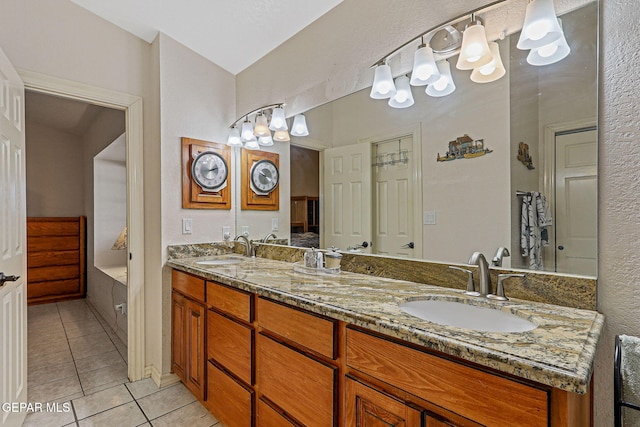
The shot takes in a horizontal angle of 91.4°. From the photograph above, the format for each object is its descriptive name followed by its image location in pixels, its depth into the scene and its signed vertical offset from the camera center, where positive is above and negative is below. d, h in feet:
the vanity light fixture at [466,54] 3.61 +2.10
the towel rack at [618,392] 2.62 -1.57
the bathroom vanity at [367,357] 2.28 -1.42
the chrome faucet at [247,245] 8.10 -0.87
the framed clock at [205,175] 7.78 +0.99
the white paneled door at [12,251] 4.94 -0.63
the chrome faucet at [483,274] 3.86 -0.80
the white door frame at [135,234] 7.56 -0.50
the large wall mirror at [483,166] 3.53 +0.64
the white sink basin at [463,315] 3.39 -1.23
